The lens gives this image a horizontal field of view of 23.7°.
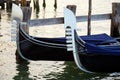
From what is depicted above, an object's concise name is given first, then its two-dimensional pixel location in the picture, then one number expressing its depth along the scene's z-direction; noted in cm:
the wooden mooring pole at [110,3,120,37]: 950
